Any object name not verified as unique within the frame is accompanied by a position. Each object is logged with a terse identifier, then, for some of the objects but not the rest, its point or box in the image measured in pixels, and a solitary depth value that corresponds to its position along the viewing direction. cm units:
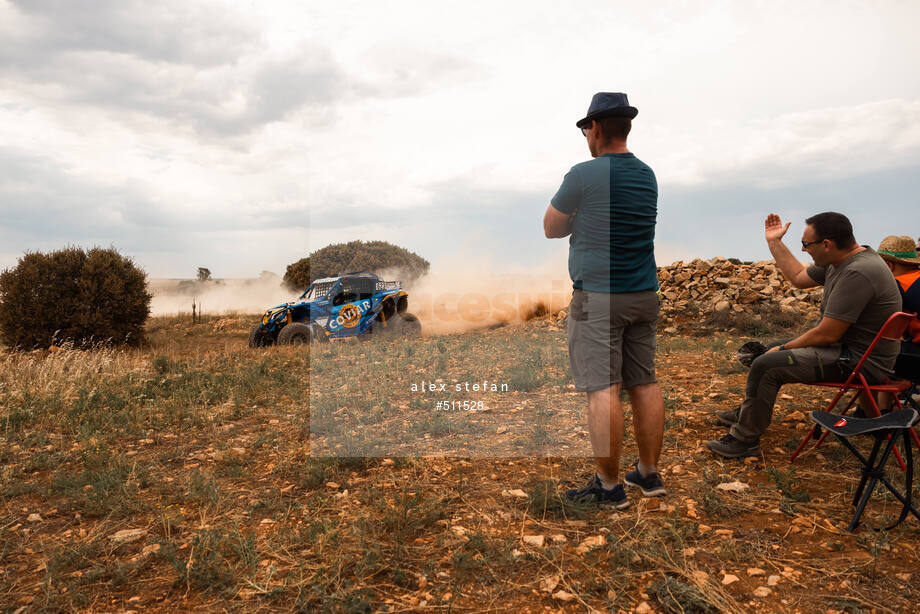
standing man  321
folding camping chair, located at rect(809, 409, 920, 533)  295
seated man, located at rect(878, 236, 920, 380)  419
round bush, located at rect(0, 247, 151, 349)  1481
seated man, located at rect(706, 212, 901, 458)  375
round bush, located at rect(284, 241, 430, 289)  2762
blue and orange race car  1262
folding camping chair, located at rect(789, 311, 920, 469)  362
